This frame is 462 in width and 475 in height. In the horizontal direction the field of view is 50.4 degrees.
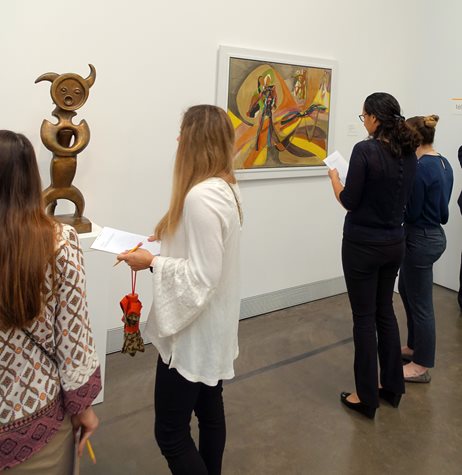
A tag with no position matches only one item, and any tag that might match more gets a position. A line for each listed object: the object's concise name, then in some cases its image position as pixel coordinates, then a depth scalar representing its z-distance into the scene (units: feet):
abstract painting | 10.78
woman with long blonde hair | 4.68
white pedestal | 7.81
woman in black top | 7.25
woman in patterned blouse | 3.23
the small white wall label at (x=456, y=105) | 14.26
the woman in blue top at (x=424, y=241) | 8.70
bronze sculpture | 7.38
